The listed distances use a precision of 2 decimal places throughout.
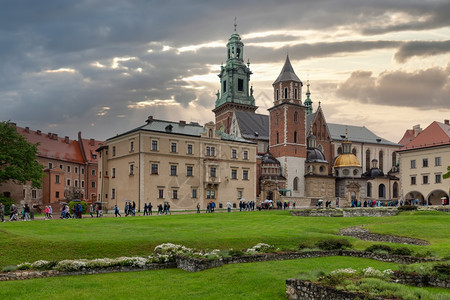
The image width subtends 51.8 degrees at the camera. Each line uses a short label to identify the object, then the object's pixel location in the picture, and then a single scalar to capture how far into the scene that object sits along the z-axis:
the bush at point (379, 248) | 23.06
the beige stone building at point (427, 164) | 75.38
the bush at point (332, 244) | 24.52
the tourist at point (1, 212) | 38.41
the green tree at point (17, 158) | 56.53
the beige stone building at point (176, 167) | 63.39
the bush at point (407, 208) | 51.30
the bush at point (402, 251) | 22.17
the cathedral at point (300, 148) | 88.69
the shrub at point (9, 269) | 18.56
